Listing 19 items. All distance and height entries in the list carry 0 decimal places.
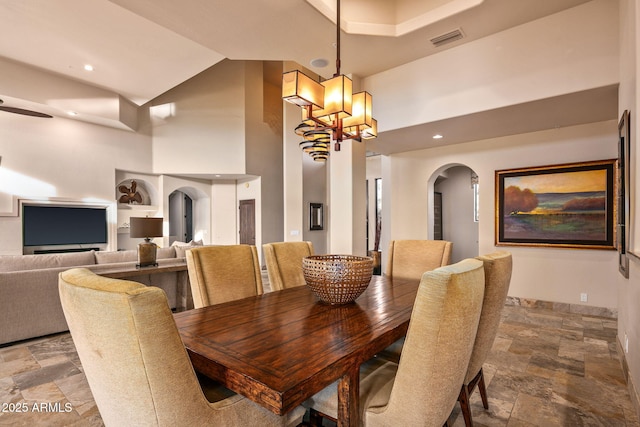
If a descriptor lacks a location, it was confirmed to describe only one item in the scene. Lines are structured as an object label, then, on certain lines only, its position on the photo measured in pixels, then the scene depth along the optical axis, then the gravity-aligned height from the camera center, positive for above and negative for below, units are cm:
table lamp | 383 -23
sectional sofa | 311 -76
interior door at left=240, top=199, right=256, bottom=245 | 849 -20
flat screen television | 625 -21
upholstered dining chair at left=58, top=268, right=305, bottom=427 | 87 -39
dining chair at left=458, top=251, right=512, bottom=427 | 160 -50
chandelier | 223 +79
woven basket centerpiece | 177 -35
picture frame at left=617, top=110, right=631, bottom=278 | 245 +18
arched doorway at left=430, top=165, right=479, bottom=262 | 743 +7
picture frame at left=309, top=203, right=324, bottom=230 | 829 -6
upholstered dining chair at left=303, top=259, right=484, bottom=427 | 111 -49
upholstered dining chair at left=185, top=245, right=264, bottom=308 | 210 -40
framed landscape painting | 404 +9
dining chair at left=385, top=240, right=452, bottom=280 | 281 -39
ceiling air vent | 337 +187
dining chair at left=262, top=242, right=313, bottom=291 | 253 -39
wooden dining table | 102 -52
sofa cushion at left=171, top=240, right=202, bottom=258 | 470 -52
